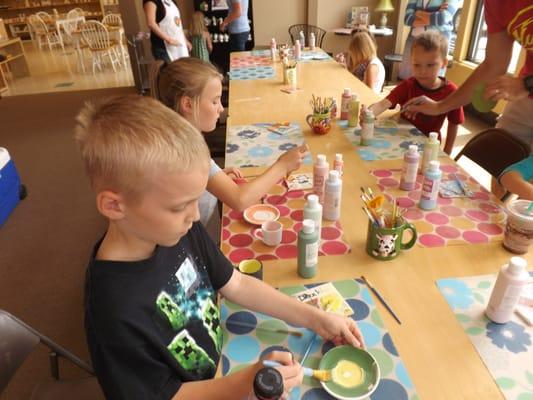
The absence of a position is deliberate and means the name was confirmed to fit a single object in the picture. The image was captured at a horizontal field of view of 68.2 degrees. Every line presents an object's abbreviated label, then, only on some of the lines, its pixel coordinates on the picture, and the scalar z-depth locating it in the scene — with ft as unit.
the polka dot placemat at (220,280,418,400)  2.41
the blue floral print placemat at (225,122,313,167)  5.44
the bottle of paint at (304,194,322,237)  3.47
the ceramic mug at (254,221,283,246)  3.72
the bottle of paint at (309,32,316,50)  12.69
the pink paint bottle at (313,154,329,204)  4.25
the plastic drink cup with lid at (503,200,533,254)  3.29
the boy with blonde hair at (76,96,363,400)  2.17
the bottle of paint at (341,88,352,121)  6.46
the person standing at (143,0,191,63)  12.23
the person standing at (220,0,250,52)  13.83
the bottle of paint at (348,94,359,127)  6.21
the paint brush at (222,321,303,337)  2.82
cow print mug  3.37
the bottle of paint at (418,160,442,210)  3.98
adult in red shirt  4.68
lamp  17.11
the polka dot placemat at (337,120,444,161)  5.42
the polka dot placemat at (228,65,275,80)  9.78
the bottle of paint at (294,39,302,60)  11.46
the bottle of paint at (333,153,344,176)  4.51
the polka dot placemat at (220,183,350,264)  3.64
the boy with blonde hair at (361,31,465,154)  6.71
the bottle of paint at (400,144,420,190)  4.37
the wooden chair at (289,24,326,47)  18.62
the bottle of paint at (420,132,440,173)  4.71
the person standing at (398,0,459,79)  13.56
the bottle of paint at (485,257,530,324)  2.62
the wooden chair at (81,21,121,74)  23.09
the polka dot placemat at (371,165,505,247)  3.72
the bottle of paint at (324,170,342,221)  3.86
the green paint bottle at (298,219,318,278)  3.12
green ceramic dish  2.36
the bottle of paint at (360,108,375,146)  5.57
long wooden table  2.45
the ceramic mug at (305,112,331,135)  6.00
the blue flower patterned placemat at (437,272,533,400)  2.41
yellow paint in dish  2.43
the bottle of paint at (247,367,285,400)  1.89
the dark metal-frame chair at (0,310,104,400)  3.10
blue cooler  8.98
